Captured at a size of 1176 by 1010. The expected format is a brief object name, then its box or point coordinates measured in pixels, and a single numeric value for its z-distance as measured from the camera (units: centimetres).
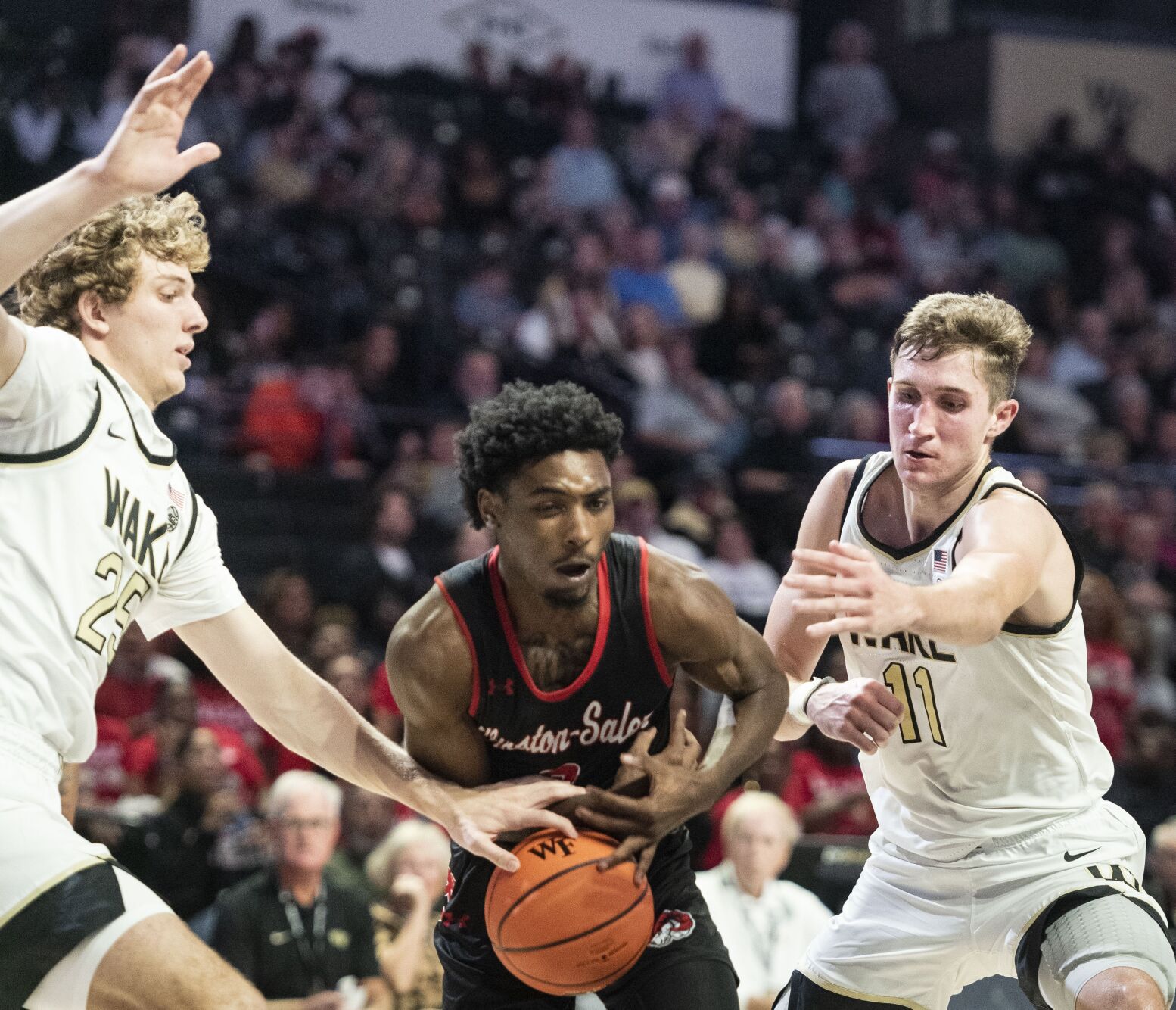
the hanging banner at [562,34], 1417
